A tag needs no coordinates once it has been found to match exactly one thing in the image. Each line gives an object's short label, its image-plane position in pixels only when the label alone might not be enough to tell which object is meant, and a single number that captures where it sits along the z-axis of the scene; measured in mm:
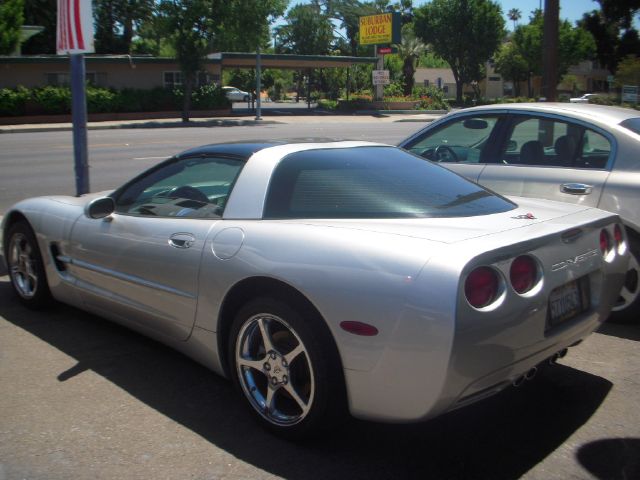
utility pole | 9241
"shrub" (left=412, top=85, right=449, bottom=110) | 49938
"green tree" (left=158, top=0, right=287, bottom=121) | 33156
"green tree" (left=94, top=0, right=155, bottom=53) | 50125
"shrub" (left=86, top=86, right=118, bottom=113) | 34406
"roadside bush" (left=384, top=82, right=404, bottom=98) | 53162
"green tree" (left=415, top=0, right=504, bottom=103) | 60031
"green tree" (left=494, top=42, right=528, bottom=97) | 67081
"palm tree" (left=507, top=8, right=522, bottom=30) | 135875
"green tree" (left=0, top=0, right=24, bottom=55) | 34531
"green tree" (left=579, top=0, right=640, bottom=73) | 56312
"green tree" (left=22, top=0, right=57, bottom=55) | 49594
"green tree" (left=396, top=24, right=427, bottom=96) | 64688
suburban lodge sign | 49938
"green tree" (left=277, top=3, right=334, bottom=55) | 70500
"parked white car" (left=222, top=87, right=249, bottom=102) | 64694
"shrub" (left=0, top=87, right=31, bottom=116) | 31547
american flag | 6789
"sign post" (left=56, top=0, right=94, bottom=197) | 6805
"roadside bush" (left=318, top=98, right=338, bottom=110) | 48844
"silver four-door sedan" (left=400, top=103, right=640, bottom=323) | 4938
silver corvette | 2846
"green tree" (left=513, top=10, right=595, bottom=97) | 60844
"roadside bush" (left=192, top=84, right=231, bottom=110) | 38844
